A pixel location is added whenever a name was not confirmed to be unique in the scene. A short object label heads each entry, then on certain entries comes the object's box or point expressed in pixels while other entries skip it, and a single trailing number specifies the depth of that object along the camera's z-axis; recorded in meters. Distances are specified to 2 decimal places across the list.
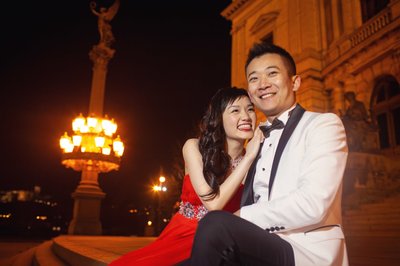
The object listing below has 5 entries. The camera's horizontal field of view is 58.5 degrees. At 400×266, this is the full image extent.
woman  2.51
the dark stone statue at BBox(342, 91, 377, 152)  14.20
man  1.56
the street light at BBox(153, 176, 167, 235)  20.28
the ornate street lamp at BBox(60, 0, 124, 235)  14.91
